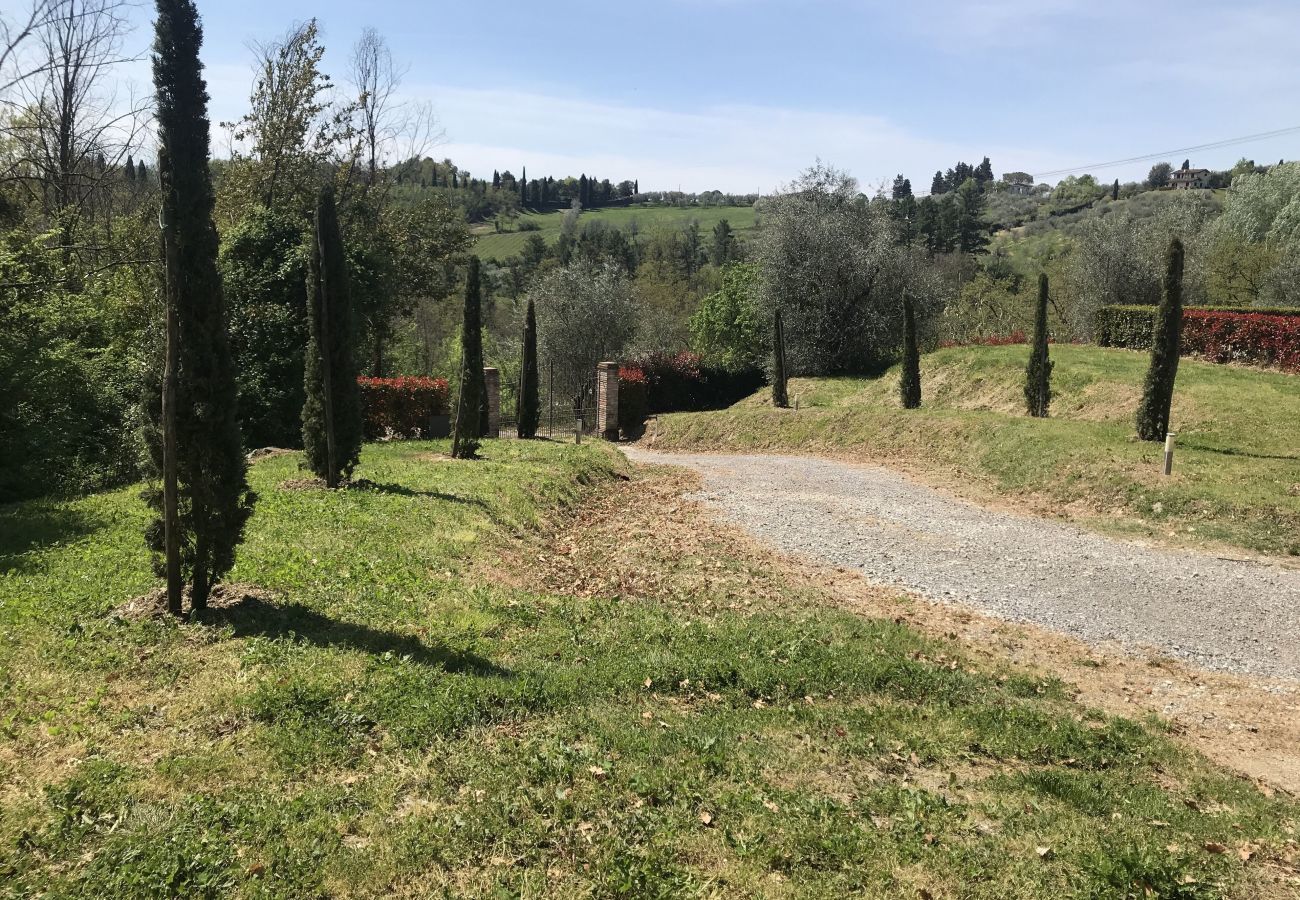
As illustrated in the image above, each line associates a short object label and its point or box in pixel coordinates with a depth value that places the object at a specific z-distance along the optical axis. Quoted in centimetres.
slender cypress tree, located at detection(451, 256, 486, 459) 1616
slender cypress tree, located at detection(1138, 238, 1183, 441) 1580
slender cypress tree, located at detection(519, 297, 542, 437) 2288
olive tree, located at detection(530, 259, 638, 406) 4144
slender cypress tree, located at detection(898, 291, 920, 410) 2420
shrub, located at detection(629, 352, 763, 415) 3531
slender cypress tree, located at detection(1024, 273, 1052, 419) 2062
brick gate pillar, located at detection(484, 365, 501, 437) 2333
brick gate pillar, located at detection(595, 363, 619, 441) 2997
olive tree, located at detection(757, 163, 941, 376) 3291
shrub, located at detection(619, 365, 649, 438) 3180
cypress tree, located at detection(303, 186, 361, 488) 1226
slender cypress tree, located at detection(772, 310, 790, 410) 2925
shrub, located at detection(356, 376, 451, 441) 2152
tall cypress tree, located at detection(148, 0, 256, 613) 618
